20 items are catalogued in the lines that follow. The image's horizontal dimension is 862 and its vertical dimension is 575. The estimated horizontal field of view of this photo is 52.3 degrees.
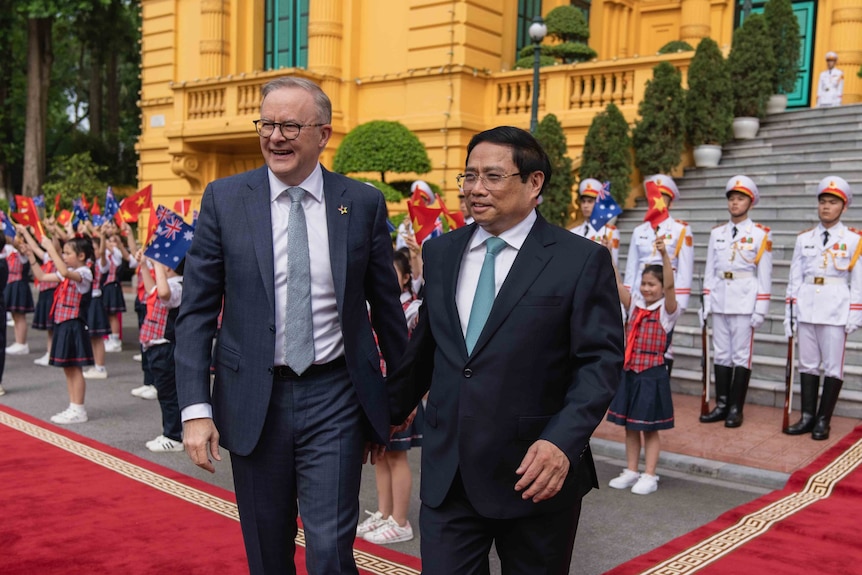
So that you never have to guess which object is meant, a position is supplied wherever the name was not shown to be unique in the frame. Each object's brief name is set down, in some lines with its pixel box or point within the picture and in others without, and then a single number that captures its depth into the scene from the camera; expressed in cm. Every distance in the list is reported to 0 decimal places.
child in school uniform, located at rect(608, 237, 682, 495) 621
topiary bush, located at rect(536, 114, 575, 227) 1276
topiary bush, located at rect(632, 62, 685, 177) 1265
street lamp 1302
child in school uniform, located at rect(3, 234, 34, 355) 1200
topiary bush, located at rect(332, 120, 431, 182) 1481
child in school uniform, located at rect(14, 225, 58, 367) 1085
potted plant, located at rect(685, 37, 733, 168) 1288
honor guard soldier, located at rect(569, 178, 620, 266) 899
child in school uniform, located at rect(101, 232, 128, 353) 1166
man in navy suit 300
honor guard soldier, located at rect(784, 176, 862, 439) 732
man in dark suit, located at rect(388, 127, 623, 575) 271
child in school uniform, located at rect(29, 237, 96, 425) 783
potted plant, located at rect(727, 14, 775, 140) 1323
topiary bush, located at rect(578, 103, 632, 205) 1252
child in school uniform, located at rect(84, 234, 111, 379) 1002
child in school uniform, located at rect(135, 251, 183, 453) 699
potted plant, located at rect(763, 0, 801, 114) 1351
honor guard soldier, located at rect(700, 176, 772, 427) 784
